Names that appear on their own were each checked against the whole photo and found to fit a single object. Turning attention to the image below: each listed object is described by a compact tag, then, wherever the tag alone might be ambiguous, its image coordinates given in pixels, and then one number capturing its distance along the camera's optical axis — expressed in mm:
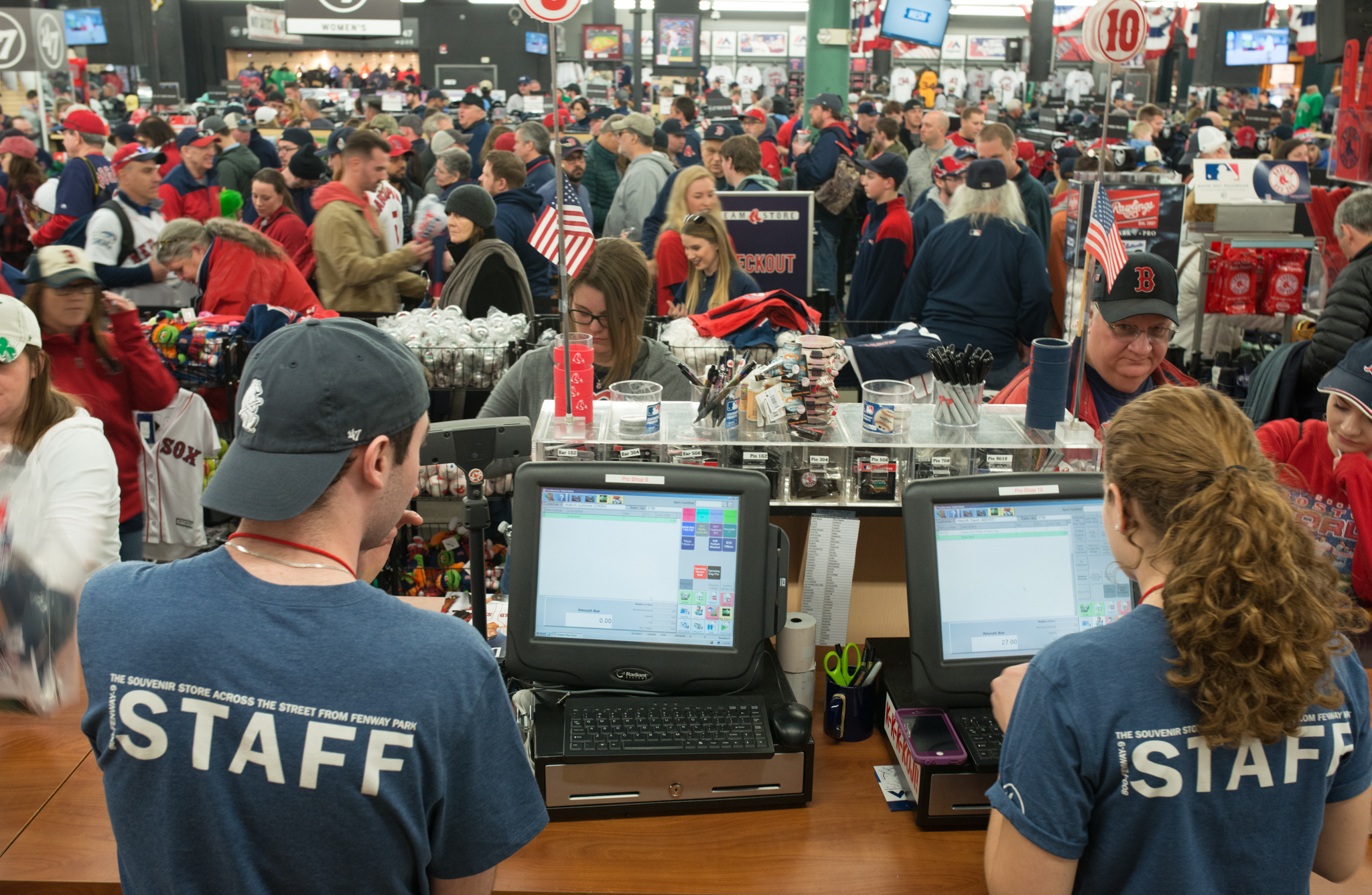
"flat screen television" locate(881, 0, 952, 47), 11570
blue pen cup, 2127
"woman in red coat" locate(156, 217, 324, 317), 4855
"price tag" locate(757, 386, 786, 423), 2275
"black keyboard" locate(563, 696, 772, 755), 1900
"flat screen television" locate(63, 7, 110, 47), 21250
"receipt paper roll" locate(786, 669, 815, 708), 2148
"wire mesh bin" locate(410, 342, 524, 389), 4148
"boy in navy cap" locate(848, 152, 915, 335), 6418
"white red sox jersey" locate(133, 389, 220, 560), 4270
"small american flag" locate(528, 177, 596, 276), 2656
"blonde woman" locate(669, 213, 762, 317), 4723
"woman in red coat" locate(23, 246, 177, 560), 3365
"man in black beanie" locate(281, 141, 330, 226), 6812
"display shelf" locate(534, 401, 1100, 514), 2270
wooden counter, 1764
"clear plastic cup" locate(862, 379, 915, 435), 2264
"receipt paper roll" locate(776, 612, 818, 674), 2135
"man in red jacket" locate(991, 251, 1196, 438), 2941
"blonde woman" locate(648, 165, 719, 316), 5516
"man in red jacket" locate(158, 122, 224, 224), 7352
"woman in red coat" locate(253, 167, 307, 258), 5888
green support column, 11984
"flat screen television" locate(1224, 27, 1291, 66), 21797
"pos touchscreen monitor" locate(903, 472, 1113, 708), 2004
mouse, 1920
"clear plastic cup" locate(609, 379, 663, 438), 2318
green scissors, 2148
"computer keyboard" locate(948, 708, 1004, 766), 1885
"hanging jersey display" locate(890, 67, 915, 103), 26641
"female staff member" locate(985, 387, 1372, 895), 1285
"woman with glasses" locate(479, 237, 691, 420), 3230
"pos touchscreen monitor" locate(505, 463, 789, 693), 2031
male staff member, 1202
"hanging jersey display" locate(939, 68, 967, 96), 28219
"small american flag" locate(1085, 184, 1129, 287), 2637
